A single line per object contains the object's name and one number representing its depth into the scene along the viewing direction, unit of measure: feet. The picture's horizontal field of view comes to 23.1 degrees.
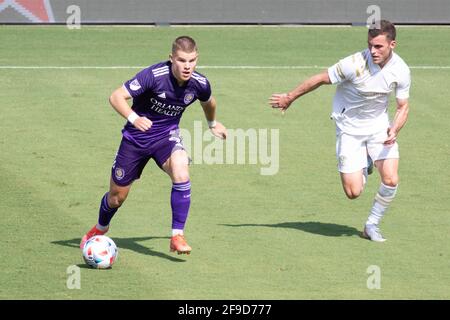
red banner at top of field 84.23
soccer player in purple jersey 36.88
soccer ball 35.94
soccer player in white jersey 39.86
